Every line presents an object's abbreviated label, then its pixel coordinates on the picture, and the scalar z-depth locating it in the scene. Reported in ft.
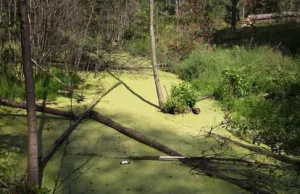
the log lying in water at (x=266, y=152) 14.10
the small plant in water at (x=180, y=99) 20.31
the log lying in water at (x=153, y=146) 12.87
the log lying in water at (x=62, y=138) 13.99
